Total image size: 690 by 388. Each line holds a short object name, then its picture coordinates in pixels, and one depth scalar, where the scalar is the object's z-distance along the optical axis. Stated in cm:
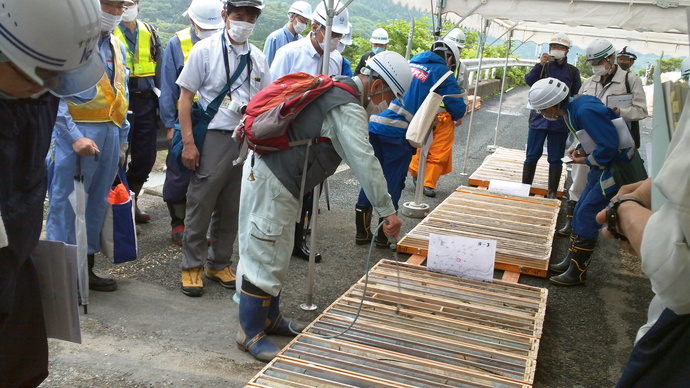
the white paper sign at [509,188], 705
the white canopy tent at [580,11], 705
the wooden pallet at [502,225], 506
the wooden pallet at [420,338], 297
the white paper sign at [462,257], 441
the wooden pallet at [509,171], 793
